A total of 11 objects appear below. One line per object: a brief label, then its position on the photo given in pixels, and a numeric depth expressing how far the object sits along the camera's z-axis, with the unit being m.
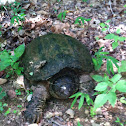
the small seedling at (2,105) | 2.27
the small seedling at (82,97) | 1.57
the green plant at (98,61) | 2.46
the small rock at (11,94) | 2.50
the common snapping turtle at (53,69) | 2.24
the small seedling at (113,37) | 1.92
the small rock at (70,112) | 2.16
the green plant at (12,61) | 2.47
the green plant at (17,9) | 3.66
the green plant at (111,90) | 1.33
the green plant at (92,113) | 2.15
